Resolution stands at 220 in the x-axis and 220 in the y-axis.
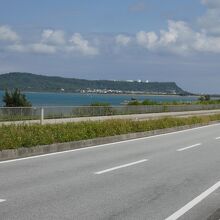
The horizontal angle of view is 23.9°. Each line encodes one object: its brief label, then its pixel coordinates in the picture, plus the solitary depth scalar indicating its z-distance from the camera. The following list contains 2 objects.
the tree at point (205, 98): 101.81
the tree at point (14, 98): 54.19
